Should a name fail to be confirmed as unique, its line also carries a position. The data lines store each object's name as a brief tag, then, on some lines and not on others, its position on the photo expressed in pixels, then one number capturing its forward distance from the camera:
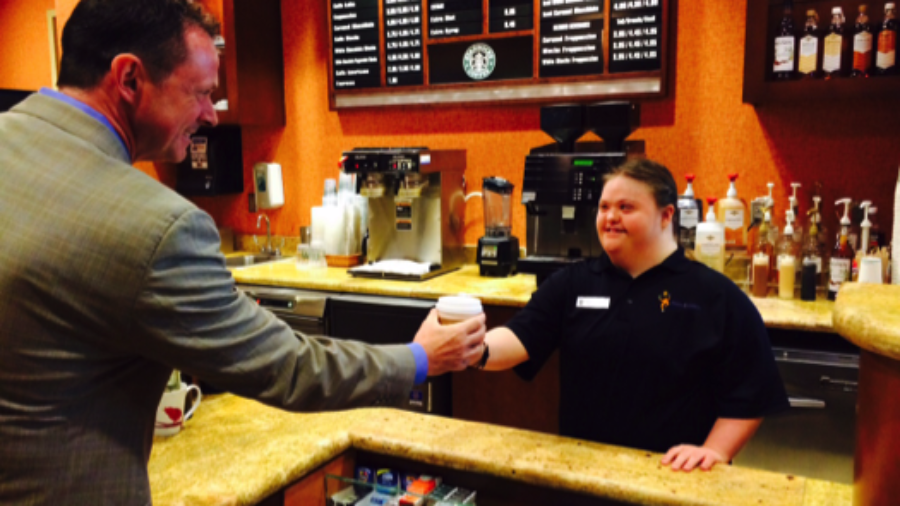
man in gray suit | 0.95
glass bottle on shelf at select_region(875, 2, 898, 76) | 2.83
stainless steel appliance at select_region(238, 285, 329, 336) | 3.43
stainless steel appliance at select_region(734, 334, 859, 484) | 2.49
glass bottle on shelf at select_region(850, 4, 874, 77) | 2.88
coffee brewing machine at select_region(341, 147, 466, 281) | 3.48
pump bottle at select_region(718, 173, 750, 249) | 3.21
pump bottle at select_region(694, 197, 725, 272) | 3.01
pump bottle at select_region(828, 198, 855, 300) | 2.92
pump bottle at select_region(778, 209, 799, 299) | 2.94
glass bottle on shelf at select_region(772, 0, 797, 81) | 2.96
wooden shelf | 2.95
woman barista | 1.85
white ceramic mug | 1.53
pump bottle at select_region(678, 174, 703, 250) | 3.08
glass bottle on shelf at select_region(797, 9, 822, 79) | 2.95
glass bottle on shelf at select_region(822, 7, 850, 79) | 2.92
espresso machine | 3.04
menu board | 3.53
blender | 3.57
